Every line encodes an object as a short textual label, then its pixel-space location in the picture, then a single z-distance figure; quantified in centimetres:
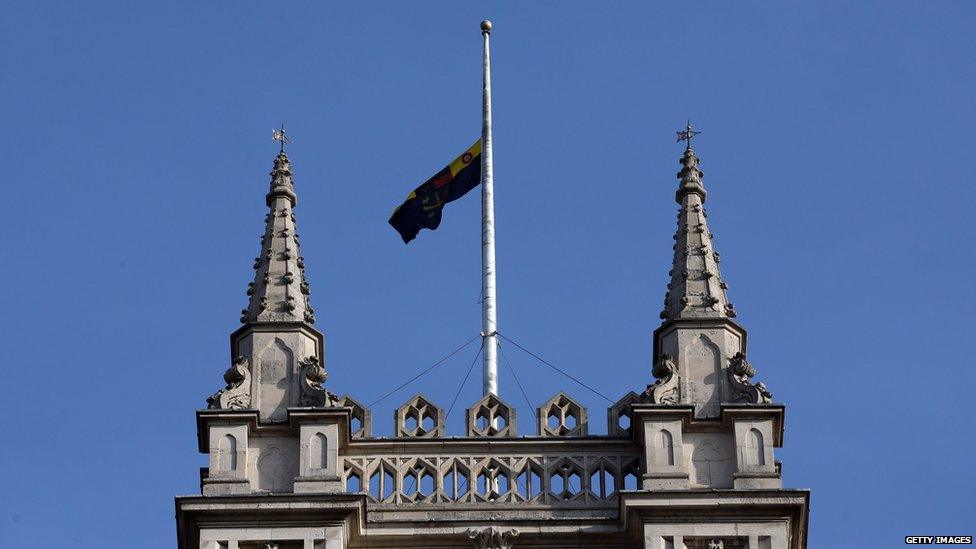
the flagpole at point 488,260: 4275
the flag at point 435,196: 4684
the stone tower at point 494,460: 3844
